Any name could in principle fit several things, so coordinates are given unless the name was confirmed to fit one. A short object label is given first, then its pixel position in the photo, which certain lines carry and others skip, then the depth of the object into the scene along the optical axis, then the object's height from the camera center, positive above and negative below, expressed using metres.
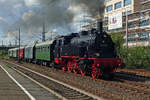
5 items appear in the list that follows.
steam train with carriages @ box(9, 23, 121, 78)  14.57 -0.04
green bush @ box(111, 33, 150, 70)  23.00 -0.48
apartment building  47.44 +8.50
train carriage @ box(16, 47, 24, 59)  44.16 +0.00
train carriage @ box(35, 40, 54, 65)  23.85 +0.10
